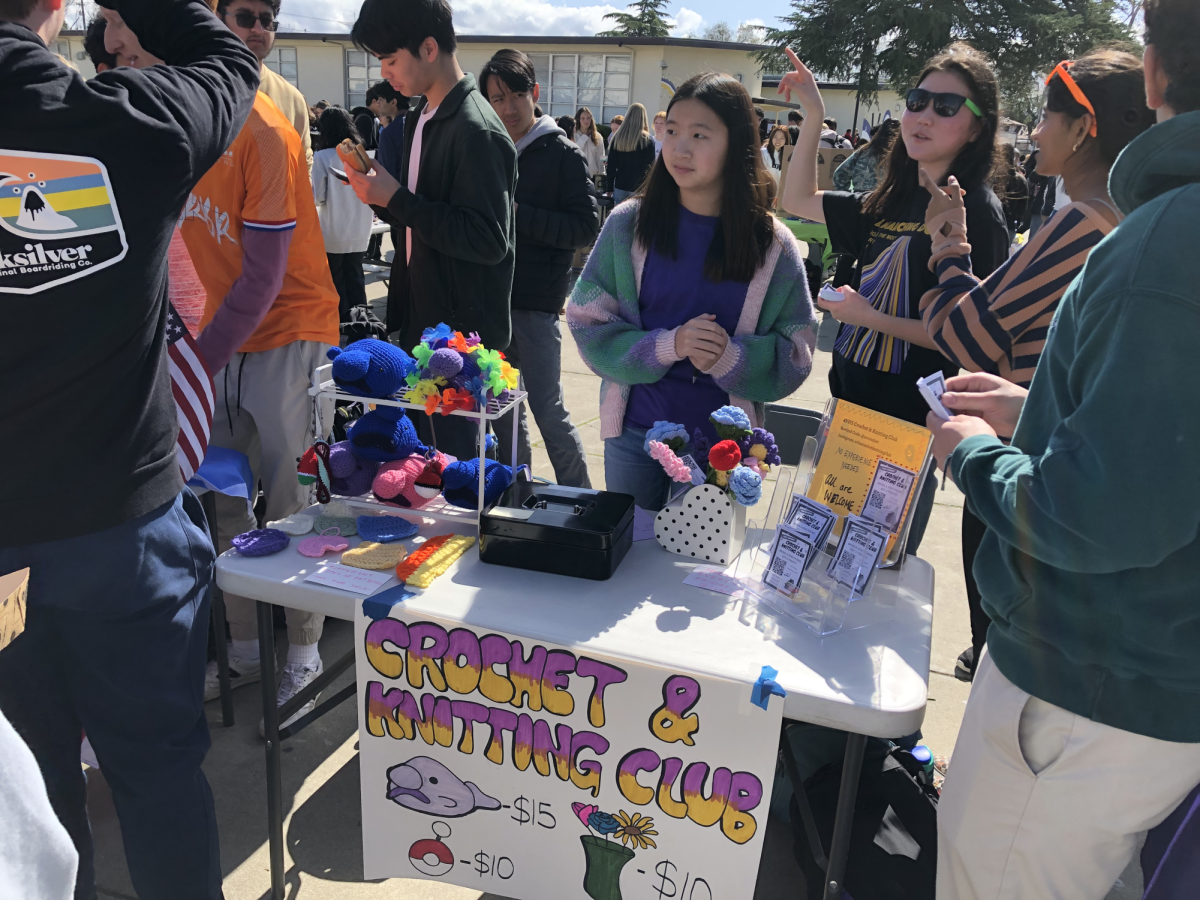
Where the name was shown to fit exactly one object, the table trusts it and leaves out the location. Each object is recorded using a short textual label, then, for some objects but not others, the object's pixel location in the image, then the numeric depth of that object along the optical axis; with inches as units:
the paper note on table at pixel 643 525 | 72.2
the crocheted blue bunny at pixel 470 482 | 70.7
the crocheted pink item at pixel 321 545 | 66.0
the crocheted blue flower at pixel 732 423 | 65.3
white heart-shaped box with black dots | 65.5
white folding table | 51.6
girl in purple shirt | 75.7
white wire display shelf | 67.1
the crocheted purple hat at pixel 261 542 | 65.2
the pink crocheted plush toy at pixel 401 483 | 70.2
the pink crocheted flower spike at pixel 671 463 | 64.1
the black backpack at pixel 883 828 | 62.6
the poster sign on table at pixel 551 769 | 54.9
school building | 948.0
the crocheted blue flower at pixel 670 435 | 67.4
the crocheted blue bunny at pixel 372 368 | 66.1
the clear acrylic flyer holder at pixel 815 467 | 62.8
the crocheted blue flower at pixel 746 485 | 62.8
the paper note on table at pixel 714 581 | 63.2
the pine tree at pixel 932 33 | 1078.4
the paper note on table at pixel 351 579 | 61.4
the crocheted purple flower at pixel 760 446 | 66.0
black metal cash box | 62.9
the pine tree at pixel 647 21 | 1899.6
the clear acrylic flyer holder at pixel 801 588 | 58.3
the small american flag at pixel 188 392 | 67.0
